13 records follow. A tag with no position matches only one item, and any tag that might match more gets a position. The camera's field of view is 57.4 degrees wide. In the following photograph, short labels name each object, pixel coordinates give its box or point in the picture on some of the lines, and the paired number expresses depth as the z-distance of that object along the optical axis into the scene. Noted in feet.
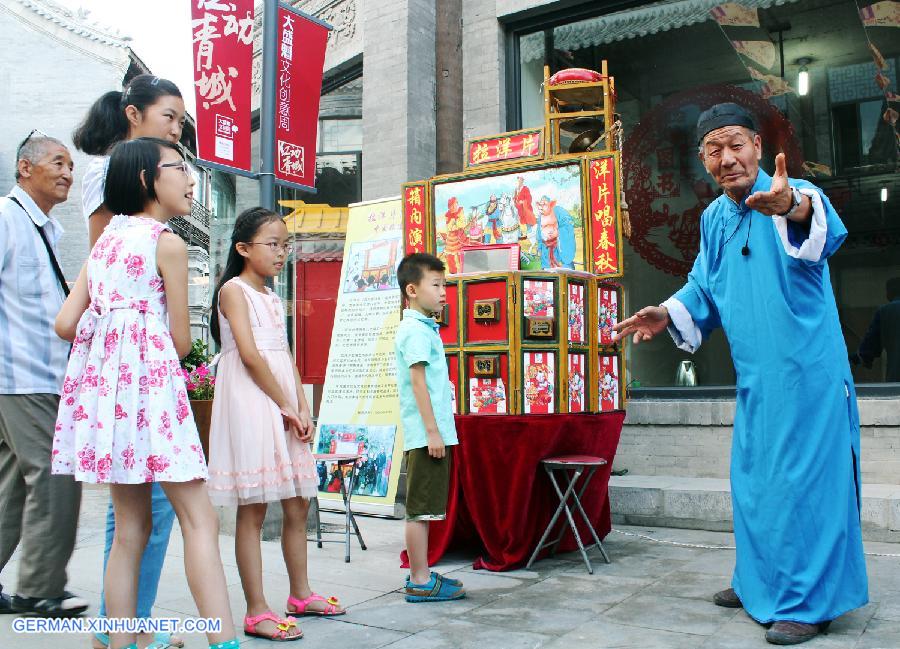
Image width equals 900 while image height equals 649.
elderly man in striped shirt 11.05
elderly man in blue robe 10.72
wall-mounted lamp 23.58
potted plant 15.98
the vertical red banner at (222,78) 17.25
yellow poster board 20.98
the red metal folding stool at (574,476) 14.49
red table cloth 14.99
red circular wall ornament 24.58
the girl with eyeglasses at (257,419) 10.53
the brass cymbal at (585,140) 21.22
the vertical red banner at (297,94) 18.51
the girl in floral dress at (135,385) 8.44
